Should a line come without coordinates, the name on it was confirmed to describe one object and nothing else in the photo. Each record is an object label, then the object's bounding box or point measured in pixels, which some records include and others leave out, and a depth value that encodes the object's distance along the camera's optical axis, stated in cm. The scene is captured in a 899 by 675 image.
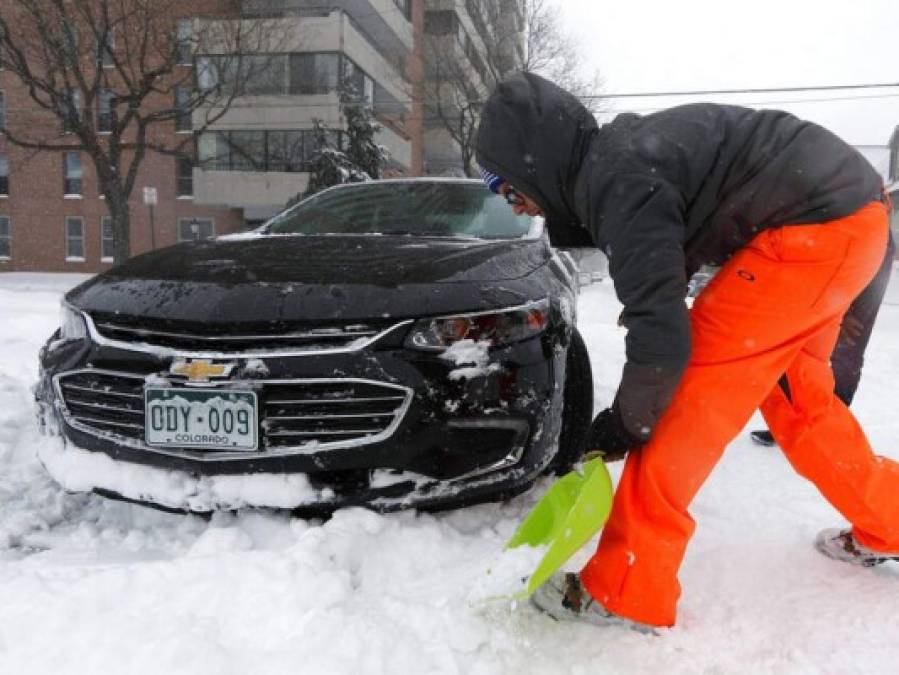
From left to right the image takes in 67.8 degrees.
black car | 183
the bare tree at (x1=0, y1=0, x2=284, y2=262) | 1412
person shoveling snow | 143
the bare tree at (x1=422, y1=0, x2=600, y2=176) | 2619
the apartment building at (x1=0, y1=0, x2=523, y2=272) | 2312
